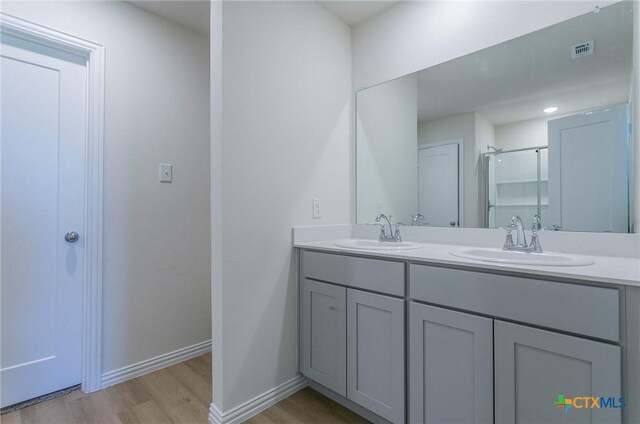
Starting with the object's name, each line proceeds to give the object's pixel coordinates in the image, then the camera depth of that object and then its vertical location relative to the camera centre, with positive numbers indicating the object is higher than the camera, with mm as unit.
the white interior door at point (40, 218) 1625 -23
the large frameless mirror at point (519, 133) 1349 +423
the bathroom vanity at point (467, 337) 918 -463
